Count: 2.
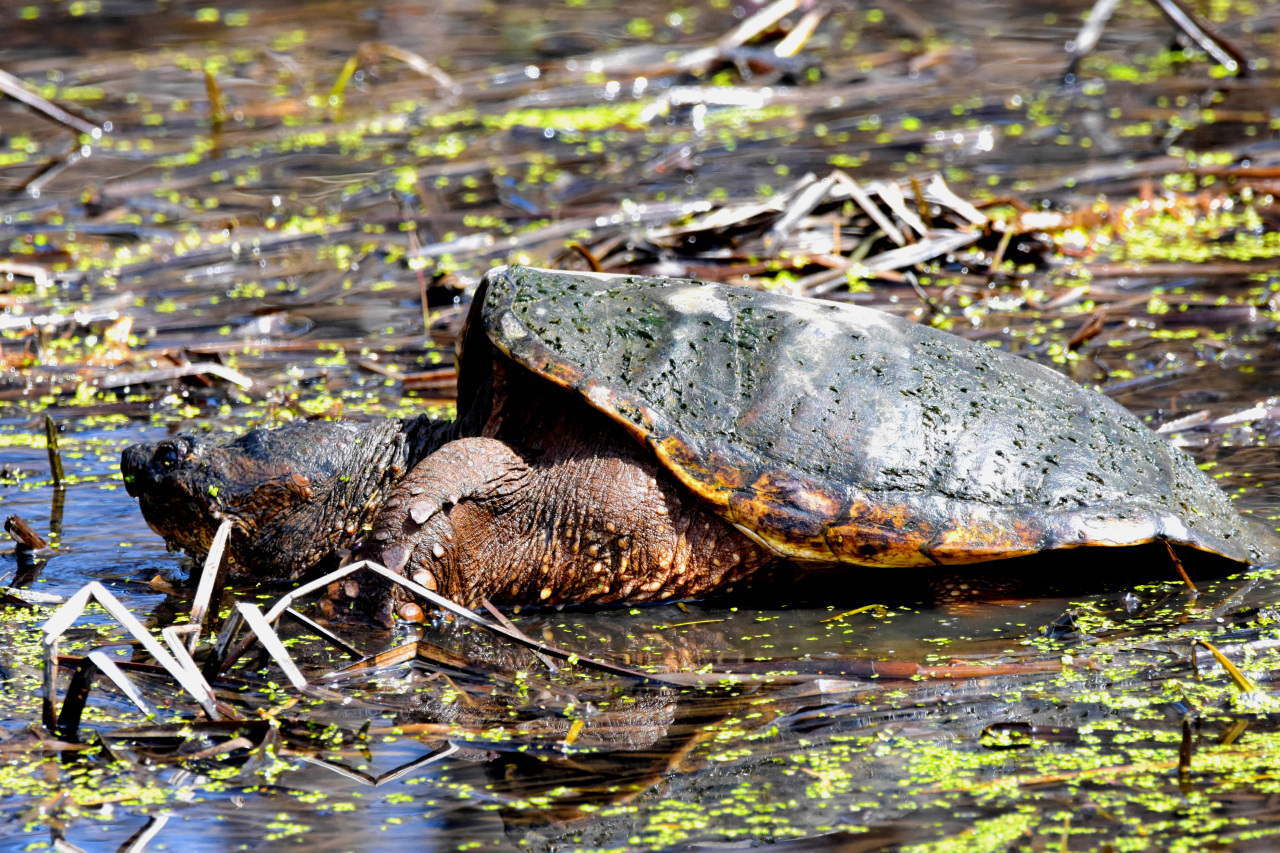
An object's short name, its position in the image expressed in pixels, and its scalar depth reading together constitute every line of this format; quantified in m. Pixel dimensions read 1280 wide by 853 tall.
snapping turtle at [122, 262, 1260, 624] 6.89
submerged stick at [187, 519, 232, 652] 6.02
